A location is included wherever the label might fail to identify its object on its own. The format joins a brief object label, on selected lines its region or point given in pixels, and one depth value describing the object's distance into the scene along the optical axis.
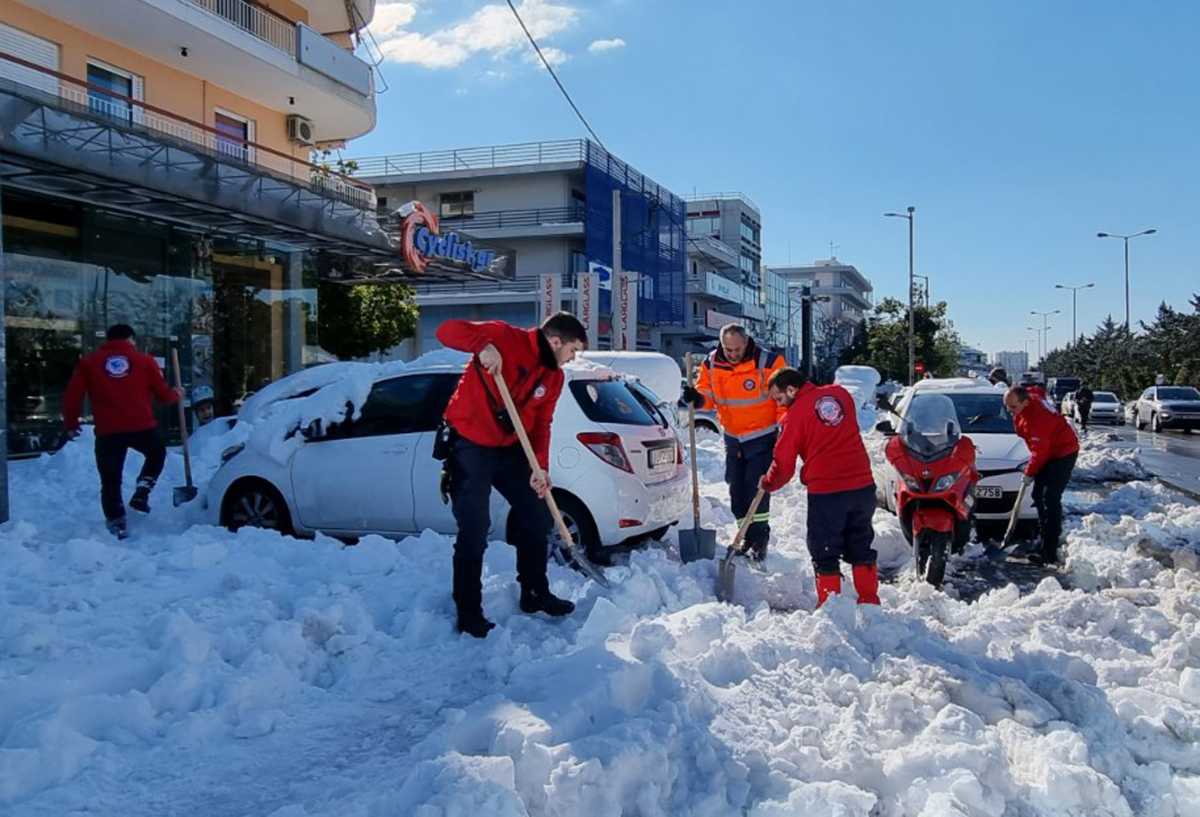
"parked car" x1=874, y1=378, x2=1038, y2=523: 8.80
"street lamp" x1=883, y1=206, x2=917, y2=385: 46.44
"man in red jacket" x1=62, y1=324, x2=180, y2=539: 7.48
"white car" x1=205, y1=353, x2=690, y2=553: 6.59
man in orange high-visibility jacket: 7.11
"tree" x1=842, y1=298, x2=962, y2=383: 52.75
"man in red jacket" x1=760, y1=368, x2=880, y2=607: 5.46
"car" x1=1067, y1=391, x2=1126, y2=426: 34.84
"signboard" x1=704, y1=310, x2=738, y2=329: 56.09
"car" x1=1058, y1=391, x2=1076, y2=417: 29.70
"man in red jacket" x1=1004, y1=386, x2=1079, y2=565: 7.75
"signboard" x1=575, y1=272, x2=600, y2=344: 21.08
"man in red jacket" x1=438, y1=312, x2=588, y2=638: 4.70
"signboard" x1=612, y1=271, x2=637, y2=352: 22.48
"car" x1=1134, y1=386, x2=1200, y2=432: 29.12
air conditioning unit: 19.83
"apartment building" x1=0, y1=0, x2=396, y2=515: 11.65
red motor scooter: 6.52
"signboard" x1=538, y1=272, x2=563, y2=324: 20.22
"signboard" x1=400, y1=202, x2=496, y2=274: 17.28
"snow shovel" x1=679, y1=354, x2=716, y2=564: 6.54
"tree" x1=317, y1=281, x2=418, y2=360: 23.47
